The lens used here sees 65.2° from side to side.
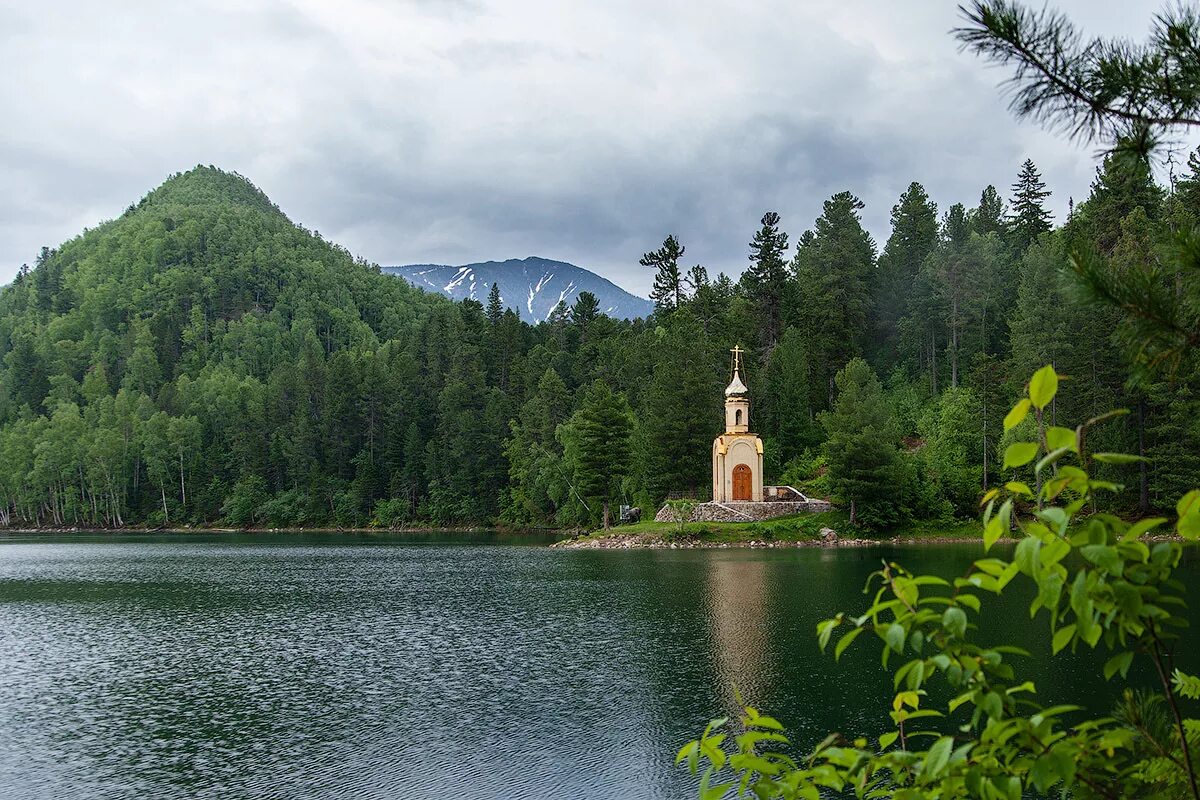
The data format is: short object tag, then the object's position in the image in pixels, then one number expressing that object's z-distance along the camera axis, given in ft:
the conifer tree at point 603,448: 218.79
